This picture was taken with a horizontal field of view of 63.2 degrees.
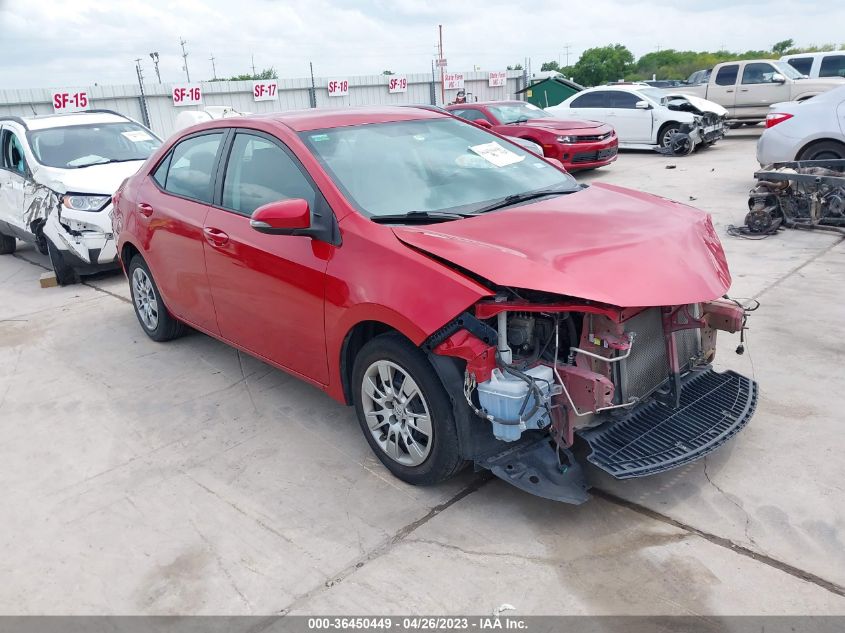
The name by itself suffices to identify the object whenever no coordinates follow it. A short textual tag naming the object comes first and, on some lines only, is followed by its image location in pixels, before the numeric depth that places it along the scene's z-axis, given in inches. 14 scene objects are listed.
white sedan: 598.9
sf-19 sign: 1034.9
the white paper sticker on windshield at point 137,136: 349.7
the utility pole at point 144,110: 791.7
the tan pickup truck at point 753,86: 668.7
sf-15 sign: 717.3
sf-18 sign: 966.4
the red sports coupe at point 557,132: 502.9
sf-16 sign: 823.1
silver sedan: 362.9
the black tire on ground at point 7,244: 384.5
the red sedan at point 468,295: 118.4
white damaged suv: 296.4
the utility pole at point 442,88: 1038.4
